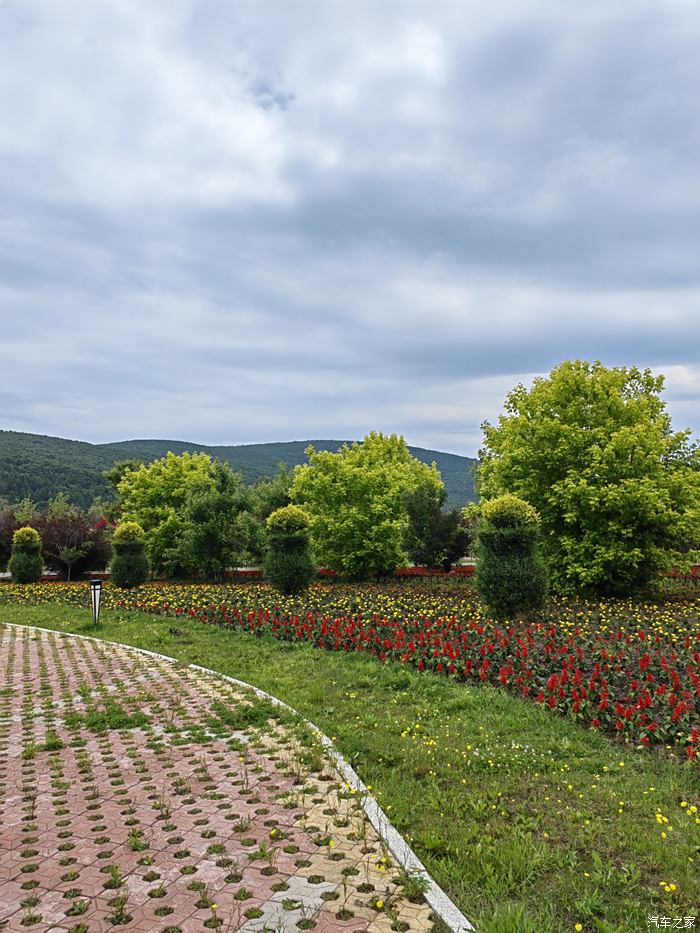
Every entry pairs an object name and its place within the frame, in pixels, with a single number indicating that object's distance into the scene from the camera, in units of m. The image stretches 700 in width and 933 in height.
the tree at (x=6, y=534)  25.39
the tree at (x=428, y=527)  19.88
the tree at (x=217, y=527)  21.52
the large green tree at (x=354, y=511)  20.34
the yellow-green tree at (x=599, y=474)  14.06
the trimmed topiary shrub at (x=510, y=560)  11.84
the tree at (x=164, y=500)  23.62
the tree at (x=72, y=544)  23.91
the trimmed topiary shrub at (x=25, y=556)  22.04
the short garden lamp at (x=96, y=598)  13.21
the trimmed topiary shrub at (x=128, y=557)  19.06
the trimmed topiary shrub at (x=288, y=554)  16.58
